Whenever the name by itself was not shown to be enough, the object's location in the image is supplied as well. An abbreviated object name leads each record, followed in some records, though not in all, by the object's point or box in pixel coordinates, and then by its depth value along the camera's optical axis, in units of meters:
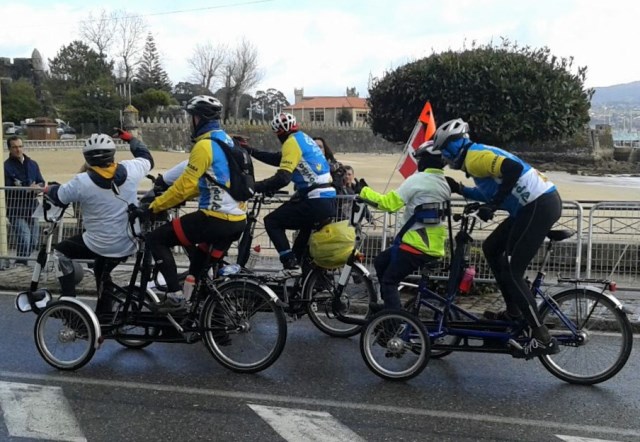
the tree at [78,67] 87.81
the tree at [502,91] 12.34
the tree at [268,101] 133.12
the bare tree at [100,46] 84.17
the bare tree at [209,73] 93.06
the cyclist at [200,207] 5.50
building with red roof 135.38
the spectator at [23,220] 9.97
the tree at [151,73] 104.38
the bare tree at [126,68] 85.19
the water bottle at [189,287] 5.65
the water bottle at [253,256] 7.38
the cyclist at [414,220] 5.46
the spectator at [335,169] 7.81
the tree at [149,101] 84.50
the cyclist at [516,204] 5.12
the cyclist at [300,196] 6.62
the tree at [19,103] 77.12
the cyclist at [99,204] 5.73
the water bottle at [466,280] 5.46
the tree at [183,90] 112.16
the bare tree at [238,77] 94.19
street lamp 73.94
